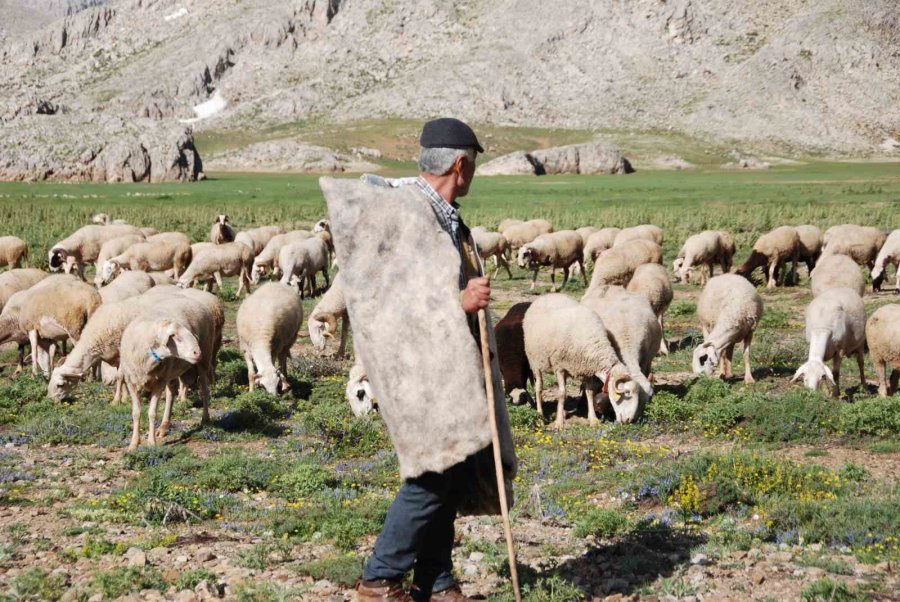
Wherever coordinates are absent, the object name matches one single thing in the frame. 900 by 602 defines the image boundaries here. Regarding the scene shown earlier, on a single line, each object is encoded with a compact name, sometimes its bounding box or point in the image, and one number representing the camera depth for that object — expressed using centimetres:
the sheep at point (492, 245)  2834
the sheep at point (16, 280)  1685
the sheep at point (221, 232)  2969
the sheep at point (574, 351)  1159
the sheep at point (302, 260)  2253
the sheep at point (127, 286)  1510
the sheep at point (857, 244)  2502
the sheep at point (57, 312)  1395
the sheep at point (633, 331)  1223
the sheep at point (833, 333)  1207
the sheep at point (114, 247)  2455
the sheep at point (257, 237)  2661
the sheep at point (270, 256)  2445
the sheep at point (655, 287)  1645
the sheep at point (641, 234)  2577
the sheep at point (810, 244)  2625
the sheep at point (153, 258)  2314
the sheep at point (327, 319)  1625
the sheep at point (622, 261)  2080
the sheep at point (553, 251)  2573
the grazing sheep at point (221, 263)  2352
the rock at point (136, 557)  619
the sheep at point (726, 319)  1403
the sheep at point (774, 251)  2542
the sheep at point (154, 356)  1025
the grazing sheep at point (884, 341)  1214
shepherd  472
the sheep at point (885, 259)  2314
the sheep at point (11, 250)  2494
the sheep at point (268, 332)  1302
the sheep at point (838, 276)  1761
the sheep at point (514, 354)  1280
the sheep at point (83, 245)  2622
